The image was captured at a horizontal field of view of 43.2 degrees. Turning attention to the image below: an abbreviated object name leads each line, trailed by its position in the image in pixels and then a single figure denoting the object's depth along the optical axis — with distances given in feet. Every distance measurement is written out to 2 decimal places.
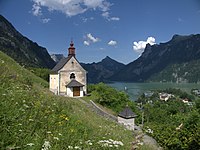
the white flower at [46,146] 9.90
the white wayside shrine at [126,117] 83.30
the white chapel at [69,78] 108.78
